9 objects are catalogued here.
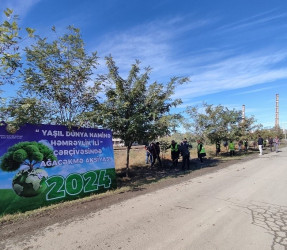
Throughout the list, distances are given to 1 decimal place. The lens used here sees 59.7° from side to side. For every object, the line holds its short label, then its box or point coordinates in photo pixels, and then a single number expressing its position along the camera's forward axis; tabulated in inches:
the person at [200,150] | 693.9
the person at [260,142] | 902.9
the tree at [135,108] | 389.1
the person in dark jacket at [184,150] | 565.9
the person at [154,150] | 596.2
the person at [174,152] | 612.5
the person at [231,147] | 880.9
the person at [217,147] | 868.5
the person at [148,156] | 627.9
